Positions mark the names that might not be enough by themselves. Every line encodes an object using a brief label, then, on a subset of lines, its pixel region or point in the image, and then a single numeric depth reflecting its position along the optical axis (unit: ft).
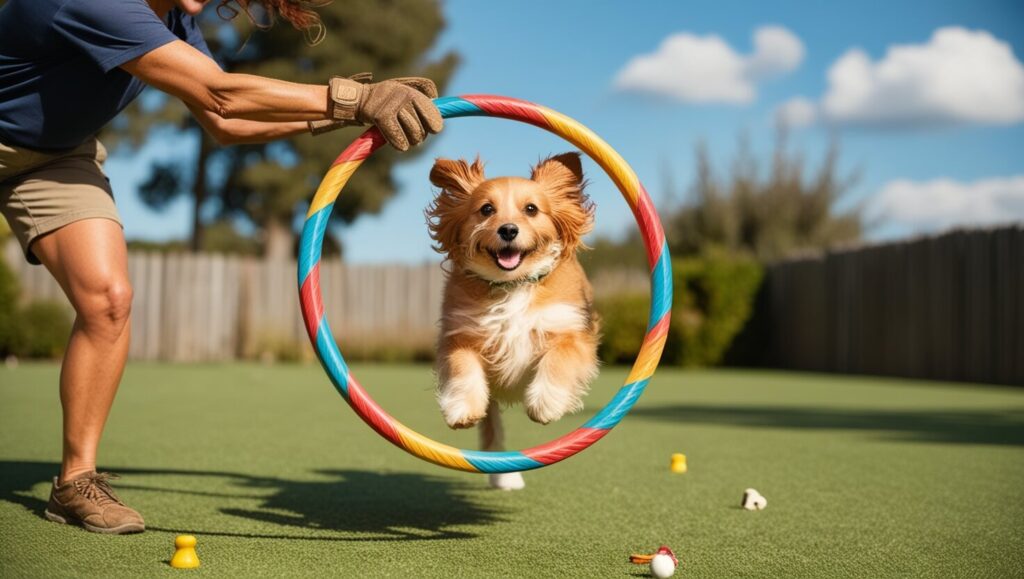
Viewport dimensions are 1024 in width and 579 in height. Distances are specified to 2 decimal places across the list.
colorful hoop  10.93
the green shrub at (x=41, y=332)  51.75
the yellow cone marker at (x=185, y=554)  9.57
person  10.46
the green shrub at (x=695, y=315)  57.36
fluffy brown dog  11.91
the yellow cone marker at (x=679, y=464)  17.12
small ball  9.41
